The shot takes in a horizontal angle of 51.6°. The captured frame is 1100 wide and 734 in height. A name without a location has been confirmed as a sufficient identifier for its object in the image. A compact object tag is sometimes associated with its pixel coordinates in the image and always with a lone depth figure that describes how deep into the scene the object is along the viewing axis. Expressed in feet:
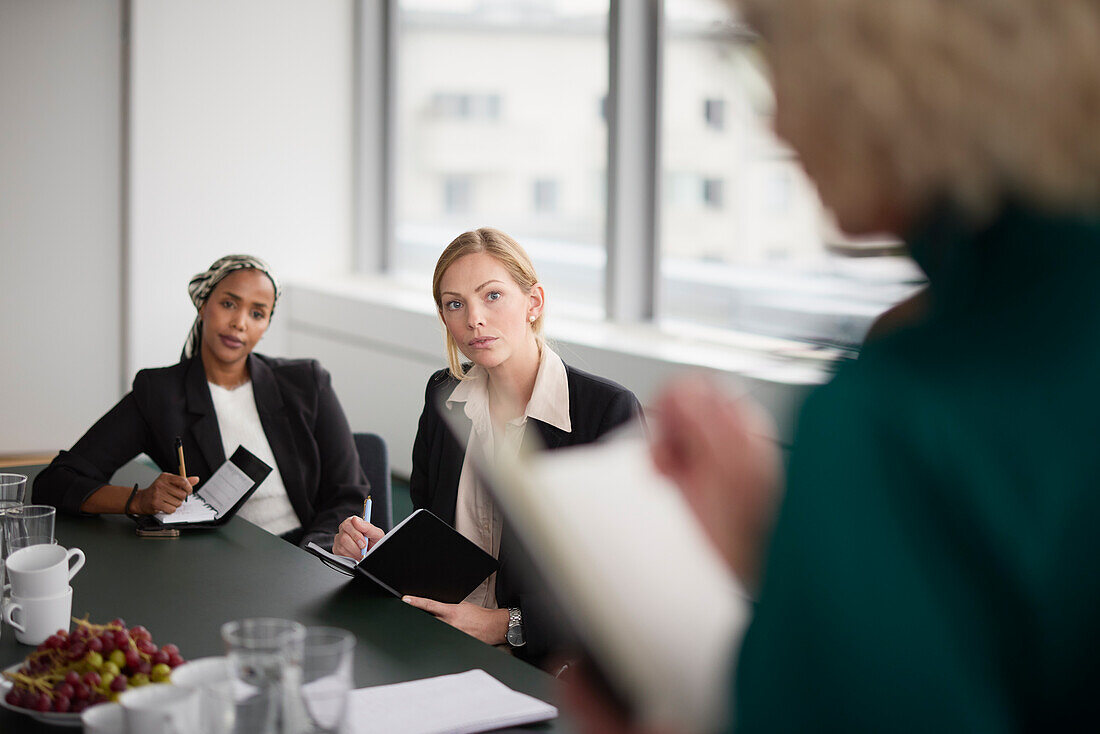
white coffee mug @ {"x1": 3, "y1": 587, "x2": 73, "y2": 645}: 5.74
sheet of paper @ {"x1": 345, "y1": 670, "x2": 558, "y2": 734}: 4.86
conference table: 5.69
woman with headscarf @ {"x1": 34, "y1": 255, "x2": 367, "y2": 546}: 9.81
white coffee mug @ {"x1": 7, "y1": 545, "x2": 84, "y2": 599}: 5.74
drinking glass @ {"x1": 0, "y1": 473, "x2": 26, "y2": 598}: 7.10
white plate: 4.78
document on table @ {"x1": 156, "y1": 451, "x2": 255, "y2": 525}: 8.23
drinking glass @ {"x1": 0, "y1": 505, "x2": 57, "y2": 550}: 6.14
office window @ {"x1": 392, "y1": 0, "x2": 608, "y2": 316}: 18.19
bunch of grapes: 4.78
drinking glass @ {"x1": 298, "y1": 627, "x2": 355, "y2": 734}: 3.59
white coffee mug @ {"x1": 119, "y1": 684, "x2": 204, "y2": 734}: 4.07
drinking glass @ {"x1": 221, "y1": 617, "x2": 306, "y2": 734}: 3.59
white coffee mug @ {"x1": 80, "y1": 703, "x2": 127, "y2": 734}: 4.34
